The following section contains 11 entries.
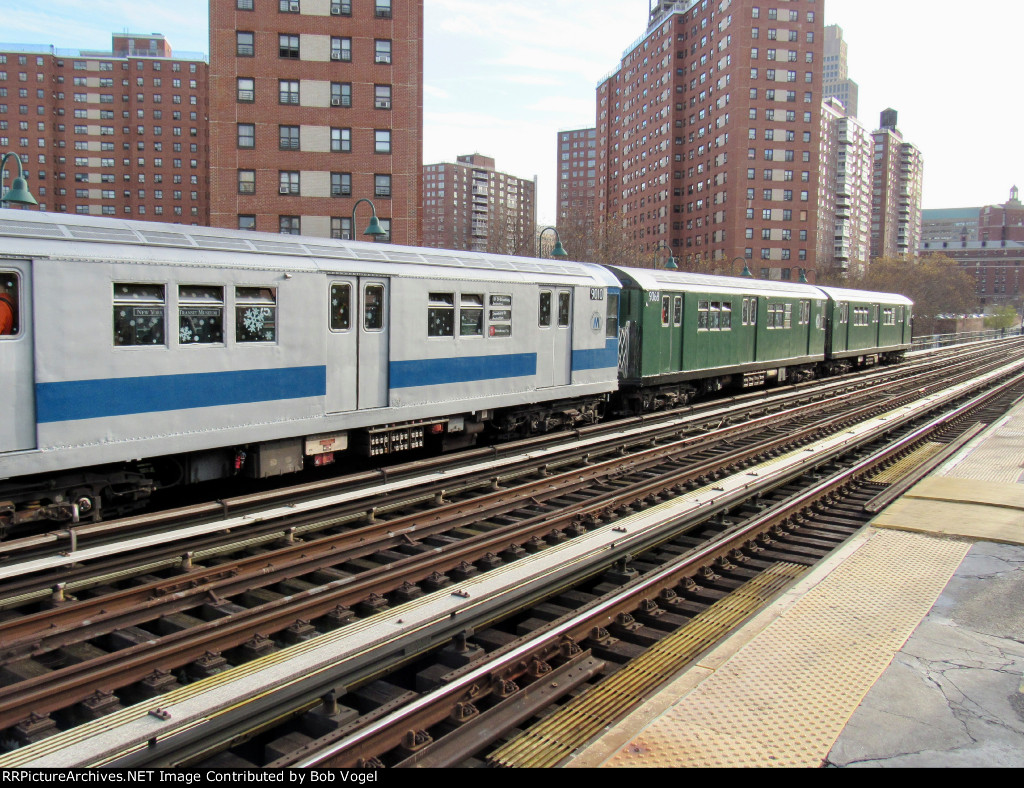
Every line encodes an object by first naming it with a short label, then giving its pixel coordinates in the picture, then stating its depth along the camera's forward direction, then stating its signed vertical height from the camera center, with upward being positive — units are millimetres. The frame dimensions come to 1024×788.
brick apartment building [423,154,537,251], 163875 +30817
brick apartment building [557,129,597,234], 189375 +41023
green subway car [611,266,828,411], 17891 +61
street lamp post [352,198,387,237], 18516 +2332
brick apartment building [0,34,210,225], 113375 +28317
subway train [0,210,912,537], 7926 -349
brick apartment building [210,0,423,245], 44031 +11991
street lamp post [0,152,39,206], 10782 +1734
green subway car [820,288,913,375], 29844 +450
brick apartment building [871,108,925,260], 166500 +32195
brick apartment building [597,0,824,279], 89000 +23784
